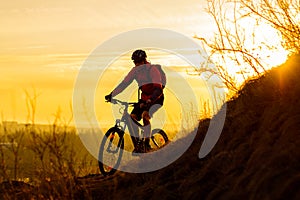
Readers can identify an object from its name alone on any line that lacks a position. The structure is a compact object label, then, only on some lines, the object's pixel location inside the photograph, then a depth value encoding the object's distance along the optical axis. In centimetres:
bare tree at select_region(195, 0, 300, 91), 1359
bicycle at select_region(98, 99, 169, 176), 1332
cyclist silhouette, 1315
